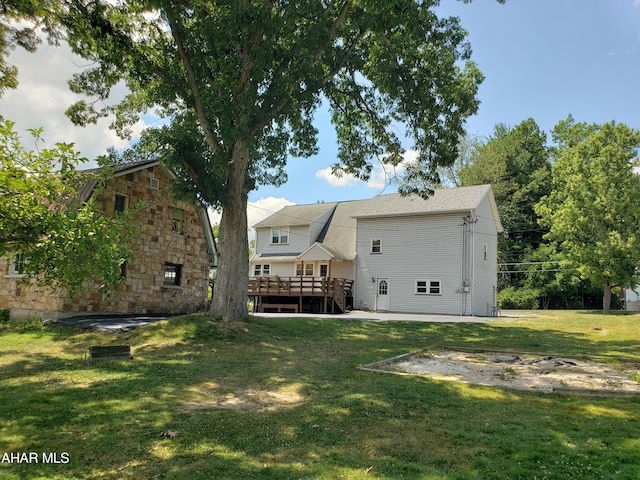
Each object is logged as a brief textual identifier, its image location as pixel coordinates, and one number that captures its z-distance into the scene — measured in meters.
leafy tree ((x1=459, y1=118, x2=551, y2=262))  41.78
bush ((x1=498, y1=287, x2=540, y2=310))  36.59
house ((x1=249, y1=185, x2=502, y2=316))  25.62
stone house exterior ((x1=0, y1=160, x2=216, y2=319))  15.62
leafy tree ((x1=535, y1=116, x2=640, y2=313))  27.38
